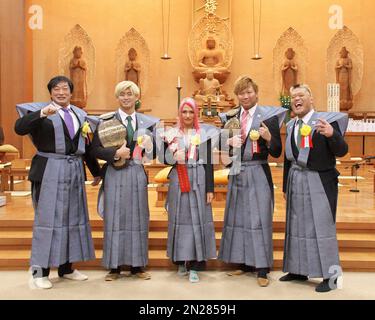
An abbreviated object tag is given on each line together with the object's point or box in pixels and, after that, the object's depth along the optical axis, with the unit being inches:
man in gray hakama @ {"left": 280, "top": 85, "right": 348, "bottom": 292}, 161.6
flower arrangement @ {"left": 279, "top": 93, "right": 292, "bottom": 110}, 432.0
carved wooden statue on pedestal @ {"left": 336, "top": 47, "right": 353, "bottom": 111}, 479.8
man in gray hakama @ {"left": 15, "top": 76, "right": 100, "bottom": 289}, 165.5
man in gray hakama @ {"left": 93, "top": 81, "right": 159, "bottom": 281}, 169.6
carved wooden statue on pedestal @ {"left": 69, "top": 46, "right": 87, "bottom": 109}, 477.4
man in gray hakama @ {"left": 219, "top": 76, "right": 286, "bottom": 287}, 168.9
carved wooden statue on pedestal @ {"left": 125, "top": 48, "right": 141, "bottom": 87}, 489.4
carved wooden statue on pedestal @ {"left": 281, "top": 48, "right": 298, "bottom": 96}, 489.7
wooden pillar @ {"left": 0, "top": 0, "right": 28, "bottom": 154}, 416.2
